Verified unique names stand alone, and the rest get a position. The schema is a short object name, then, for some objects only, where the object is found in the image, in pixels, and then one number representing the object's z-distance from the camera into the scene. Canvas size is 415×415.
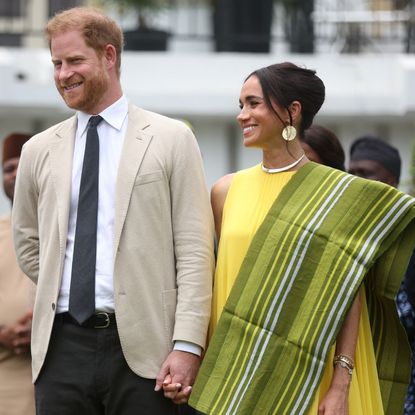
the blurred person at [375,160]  11.47
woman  8.21
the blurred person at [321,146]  10.14
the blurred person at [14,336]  9.82
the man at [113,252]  8.24
